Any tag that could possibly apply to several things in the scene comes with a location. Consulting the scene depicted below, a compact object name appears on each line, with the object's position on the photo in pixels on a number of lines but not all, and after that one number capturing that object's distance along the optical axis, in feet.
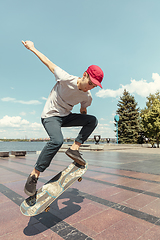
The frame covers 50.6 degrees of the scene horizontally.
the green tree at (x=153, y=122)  93.77
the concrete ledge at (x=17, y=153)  43.62
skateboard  7.55
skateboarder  7.79
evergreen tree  116.47
